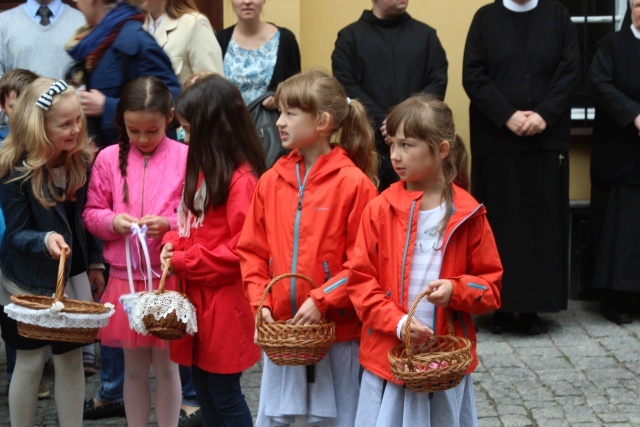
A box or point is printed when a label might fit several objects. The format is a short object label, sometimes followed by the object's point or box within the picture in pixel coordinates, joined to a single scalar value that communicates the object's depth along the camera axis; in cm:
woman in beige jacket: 1127
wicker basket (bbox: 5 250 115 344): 814
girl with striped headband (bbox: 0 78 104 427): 878
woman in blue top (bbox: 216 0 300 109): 1229
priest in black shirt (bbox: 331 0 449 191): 1285
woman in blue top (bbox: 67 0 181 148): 1008
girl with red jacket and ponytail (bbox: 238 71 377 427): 790
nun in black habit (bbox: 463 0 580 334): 1293
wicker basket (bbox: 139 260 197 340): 810
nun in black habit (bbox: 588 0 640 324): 1330
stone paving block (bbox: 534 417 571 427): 1011
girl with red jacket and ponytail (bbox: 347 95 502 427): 737
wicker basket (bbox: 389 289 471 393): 682
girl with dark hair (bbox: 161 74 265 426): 849
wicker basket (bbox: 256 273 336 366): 740
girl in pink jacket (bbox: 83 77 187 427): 899
